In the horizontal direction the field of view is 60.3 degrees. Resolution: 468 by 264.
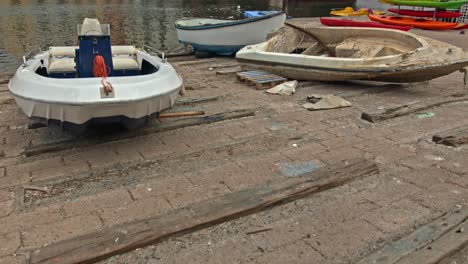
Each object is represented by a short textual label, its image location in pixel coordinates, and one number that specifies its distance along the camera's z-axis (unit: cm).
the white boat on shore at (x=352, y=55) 685
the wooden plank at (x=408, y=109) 592
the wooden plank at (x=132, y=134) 481
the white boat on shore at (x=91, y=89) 410
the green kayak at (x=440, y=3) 1880
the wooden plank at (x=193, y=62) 1114
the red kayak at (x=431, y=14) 1958
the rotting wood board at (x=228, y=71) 941
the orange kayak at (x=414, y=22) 1728
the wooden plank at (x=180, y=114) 597
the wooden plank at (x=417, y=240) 286
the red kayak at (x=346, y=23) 1098
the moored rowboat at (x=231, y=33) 1099
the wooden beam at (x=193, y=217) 288
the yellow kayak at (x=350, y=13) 2602
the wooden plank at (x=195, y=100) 695
